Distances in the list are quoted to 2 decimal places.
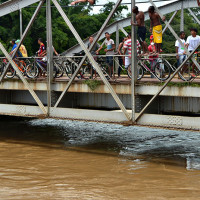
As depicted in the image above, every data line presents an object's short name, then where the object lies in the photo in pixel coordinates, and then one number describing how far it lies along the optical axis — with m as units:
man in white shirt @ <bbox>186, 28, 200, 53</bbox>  14.48
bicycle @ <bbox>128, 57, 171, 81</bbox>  13.30
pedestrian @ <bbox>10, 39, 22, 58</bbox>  18.22
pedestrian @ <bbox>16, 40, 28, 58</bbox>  18.57
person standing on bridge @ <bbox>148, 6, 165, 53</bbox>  13.32
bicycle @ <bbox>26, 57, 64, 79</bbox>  16.17
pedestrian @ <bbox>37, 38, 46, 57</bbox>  17.09
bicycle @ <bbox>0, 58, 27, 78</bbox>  17.12
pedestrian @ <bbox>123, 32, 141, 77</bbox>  14.74
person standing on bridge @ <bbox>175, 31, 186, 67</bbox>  14.21
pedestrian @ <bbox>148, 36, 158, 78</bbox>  13.16
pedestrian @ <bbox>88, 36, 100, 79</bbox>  14.70
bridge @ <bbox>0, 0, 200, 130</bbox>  12.04
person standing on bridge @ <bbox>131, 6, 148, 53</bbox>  12.40
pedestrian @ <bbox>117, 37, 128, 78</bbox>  15.80
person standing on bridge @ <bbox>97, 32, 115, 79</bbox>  16.42
